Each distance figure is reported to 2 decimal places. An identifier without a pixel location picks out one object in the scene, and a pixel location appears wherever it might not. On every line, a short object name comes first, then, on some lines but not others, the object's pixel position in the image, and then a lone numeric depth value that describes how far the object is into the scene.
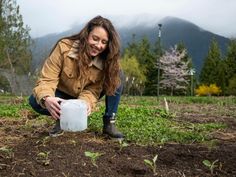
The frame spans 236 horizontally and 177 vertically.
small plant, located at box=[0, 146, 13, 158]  1.71
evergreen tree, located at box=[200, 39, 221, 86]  19.79
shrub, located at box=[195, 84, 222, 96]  18.29
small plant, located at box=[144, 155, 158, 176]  1.54
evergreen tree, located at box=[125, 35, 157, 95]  20.13
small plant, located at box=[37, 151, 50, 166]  1.59
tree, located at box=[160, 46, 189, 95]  22.10
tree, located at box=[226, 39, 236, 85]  19.06
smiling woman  1.89
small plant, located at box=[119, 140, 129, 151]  1.87
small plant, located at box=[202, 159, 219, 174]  1.58
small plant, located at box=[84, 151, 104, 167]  1.57
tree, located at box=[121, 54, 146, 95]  19.69
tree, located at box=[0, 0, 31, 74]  10.03
